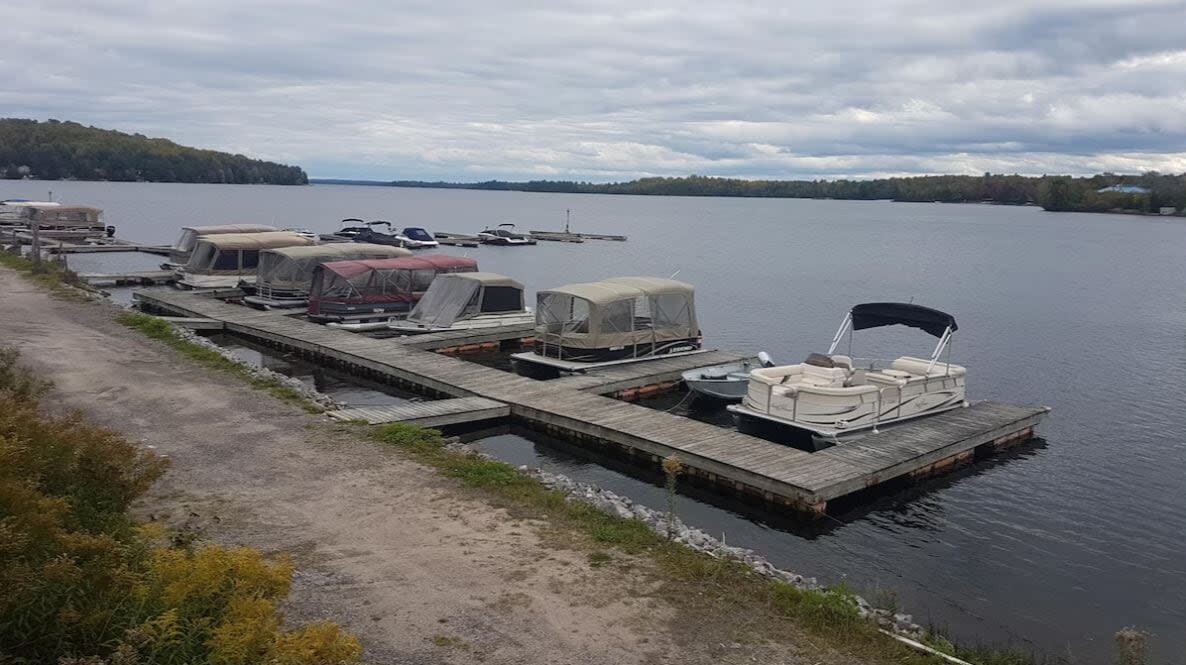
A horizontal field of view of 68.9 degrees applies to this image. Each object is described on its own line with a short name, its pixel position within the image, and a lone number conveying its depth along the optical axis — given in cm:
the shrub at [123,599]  487
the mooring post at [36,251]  3511
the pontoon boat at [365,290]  2944
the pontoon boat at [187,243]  4078
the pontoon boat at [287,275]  3303
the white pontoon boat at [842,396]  1784
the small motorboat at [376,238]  6294
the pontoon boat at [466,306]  2786
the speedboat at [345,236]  6302
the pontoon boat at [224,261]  3666
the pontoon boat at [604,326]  2319
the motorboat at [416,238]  6694
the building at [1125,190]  18342
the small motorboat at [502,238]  8162
